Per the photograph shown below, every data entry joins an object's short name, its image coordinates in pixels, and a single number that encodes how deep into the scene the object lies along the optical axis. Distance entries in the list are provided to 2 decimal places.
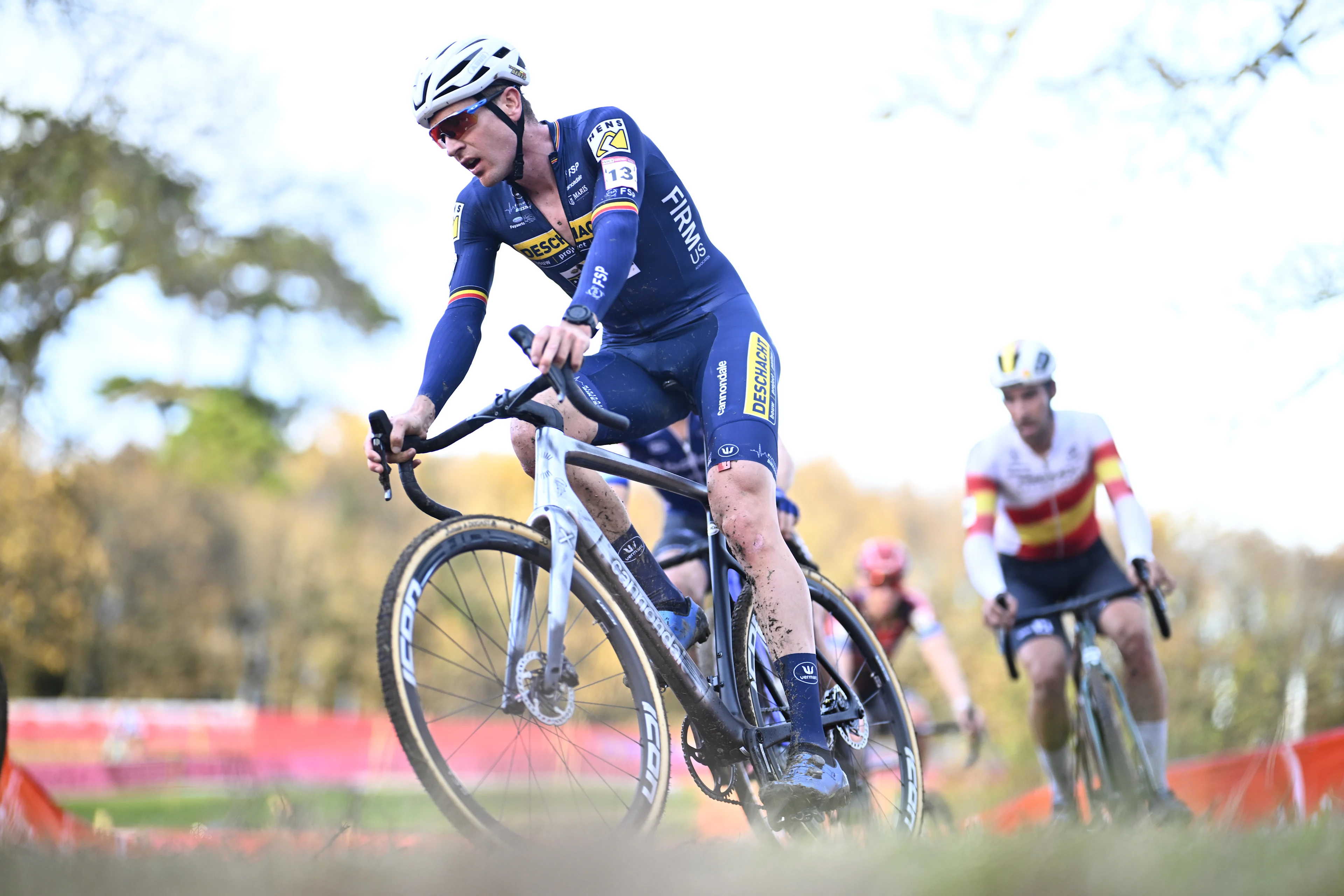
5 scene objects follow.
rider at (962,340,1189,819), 11.66
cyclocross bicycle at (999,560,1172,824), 10.73
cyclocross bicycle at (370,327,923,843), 5.43
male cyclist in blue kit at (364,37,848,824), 7.07
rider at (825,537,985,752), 16.20
